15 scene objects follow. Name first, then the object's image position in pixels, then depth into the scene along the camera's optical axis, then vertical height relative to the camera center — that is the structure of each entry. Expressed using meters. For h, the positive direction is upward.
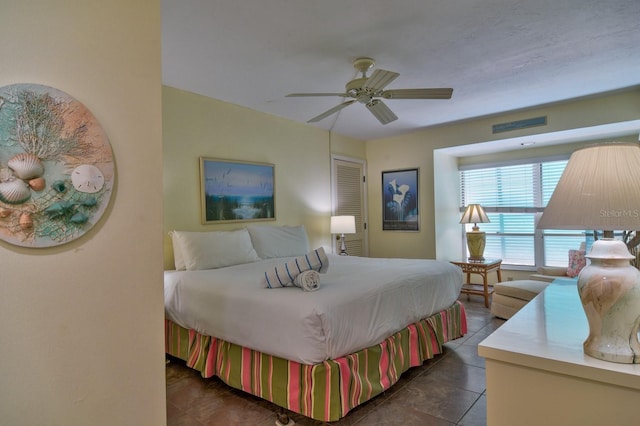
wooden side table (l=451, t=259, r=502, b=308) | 4.62 -0.81
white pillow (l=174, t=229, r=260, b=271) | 3.12 -0.32
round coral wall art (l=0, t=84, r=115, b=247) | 1.08 +0.17
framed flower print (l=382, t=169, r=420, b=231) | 5.41 +0.18
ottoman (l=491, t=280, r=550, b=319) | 3.79 -0.96
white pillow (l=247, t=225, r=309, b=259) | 3.78 -0.30
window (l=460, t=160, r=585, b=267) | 5.03 +0.00
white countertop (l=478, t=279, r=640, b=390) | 0.96 -0.45
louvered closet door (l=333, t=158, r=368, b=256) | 5.37 +0.25
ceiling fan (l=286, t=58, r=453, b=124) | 2.47 +0.93
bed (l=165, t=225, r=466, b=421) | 1.98 -0.74
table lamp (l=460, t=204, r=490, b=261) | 4.91 -0.33
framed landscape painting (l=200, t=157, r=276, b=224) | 3.68 +0.28
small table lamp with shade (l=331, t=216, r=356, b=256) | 4.85 -0.17
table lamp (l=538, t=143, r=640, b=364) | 0.98 -0.06
